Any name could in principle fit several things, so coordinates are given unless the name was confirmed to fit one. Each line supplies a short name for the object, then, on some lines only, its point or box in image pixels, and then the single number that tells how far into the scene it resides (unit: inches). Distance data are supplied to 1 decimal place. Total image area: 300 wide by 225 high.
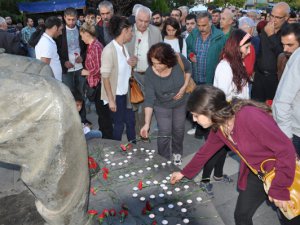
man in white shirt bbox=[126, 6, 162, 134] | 135.0
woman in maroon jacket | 61.7
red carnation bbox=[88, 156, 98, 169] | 74.3
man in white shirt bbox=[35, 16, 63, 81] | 138.1
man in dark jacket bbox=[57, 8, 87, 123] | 153.1
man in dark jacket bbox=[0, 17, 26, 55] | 168.0
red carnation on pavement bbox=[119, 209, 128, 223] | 60.5
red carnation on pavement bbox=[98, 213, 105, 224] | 58.8
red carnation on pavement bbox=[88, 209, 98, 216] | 57.3
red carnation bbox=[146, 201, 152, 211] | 62.6
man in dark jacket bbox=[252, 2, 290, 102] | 143.4
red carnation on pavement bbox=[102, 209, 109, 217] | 60.7
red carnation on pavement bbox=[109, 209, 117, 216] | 61.1
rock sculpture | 33.0
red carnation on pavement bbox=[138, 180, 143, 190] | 68.9
